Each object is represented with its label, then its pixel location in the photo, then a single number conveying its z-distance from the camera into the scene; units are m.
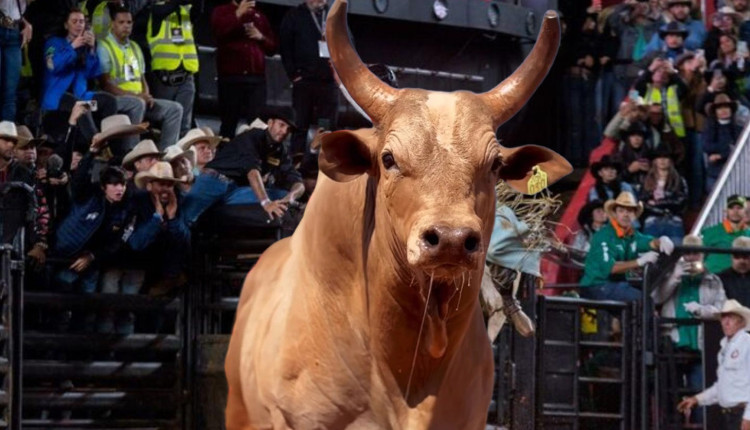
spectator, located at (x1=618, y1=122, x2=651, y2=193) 16.50
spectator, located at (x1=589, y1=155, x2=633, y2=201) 15.88
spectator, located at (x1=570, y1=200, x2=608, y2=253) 15.09
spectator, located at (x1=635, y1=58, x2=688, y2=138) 17.16
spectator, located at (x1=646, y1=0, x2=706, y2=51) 17.61
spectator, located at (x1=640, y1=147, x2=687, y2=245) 15.58
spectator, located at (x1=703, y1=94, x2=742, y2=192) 16.77
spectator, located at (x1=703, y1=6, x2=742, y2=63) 17.47
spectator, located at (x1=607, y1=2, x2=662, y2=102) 18.08
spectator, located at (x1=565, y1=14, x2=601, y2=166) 18.78
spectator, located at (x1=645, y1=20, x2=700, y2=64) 17.39
